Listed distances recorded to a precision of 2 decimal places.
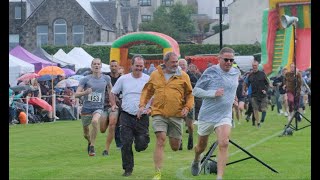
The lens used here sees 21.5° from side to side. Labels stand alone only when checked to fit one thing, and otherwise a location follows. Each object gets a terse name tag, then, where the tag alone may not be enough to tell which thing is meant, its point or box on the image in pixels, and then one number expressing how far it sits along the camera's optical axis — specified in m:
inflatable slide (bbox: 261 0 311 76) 53.91
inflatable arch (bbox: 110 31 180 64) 37.06
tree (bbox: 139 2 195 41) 103.19
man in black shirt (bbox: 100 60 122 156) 16.83
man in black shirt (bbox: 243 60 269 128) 25.52
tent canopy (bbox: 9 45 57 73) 43.80
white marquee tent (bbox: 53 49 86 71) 51.72
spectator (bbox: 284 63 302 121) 26.03
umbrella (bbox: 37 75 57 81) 36.53
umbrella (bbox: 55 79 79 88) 36.25
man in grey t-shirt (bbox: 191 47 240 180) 12.22
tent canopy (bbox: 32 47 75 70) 49.39
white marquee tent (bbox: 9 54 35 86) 38.47
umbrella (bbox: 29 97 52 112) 32.12
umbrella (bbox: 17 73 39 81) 36.34
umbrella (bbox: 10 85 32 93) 32.22
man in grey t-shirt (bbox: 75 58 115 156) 17.12
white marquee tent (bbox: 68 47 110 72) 53.28
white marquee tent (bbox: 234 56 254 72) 59.28
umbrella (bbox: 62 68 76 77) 44.48
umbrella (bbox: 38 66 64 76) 37.53
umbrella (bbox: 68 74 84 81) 40.62
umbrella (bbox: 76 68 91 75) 46.76
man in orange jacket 13.07
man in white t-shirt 13.62
